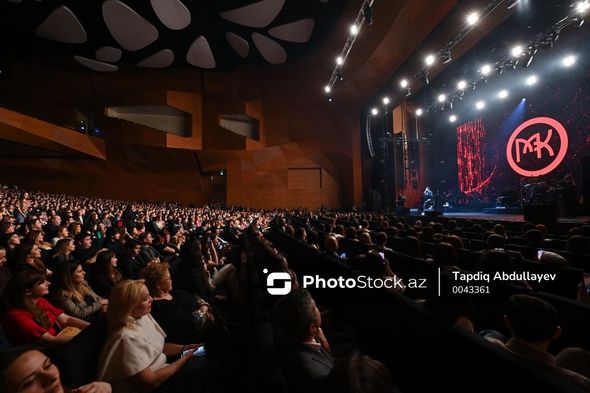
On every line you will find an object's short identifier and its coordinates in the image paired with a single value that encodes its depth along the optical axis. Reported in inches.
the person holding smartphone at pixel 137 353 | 62.7
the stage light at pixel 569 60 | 384.8
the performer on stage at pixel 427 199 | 613.9
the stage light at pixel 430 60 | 429.0
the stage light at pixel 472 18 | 341.5
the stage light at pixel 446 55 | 404.5
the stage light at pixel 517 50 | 347.7
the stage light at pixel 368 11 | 369.4
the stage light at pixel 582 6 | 274.2
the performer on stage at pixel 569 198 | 375.9
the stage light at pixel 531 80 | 442.2
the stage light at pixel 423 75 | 451.7
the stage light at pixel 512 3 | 301.6
